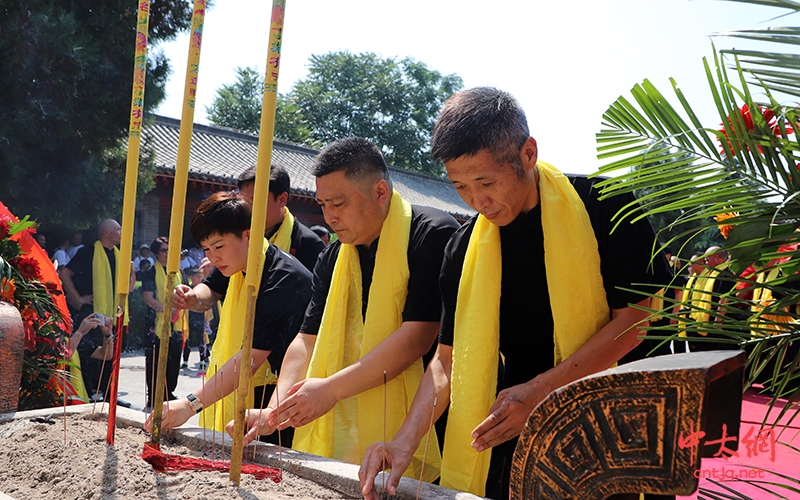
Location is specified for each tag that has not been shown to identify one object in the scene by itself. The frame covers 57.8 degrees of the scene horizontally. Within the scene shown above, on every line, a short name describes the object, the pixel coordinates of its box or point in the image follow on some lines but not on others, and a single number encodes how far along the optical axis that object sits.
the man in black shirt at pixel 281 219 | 3.81
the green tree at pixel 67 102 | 9.80
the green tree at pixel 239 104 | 34.03
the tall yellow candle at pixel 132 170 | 2.34
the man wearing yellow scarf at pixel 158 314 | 5.57
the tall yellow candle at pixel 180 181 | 2.16
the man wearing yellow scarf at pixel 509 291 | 1.87
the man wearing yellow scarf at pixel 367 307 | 2.39
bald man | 6.64
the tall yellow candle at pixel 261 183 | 1.77
